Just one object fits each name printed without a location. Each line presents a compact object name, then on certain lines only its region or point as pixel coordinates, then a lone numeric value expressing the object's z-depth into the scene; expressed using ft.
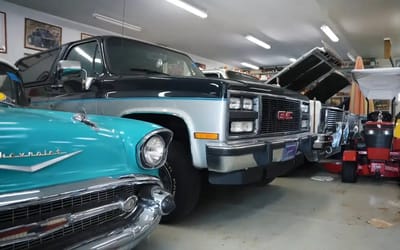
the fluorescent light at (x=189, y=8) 25.14
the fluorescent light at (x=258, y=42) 37.70
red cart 15.20
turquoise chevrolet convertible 4.11
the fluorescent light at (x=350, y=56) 44.19
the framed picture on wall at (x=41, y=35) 27.30
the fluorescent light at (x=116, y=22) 29.63
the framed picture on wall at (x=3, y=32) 25.21
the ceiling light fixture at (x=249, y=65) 55.76
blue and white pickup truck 7.96
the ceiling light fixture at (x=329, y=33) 31.94
